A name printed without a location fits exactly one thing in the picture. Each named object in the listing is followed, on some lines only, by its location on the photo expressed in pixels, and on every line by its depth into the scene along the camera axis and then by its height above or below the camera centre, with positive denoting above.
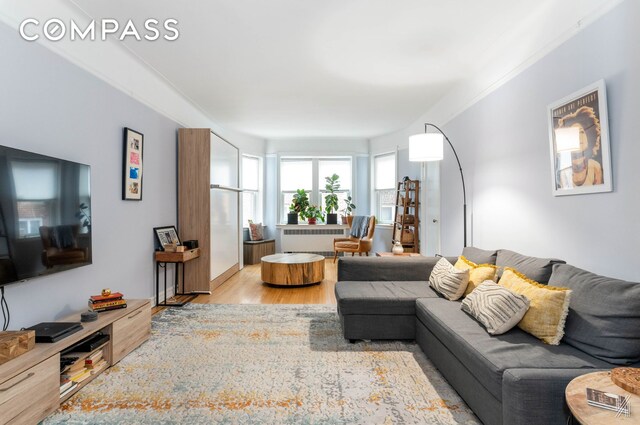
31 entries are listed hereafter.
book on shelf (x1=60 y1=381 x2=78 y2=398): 1.97 -1.02
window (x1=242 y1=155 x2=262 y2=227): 7.04 +0.62
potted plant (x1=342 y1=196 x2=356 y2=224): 7.30 +0.21
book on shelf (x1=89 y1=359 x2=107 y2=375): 2.25 -1.01
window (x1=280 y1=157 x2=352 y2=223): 7.50 +0.91
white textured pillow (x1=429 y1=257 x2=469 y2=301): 2.69 -0.53
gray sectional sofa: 1.44 -0.69
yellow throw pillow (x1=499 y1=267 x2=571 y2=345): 1.79 -0.52
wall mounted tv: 1.92 +0.03
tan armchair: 6.31 -0.50
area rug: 1.85 -1.08
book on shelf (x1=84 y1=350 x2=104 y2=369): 2.23 -0.95
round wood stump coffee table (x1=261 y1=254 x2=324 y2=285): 4.78 -0.77
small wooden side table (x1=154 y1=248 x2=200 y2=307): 3.95 -0.48
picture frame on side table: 4.02 -0.20
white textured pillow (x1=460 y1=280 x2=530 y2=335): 1.93 -0.55
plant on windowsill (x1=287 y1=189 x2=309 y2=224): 7.21 +0.25
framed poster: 1.99 +0.48
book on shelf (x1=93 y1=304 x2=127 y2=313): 2.52 -0.68
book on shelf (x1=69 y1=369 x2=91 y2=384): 2.09 -1.00
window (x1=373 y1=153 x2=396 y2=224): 7.00 +0.66
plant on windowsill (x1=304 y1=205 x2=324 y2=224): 7.23 +0.08
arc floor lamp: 3.60 +0.74
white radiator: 7.23 -0.39
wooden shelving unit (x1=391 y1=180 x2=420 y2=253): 5.79 -0.04
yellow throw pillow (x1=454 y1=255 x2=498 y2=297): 2.58 -0.45
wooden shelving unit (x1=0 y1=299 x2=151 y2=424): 1.59 -0.82
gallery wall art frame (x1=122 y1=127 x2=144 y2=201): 3.35 +0.55
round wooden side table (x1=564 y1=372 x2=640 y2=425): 1.05 -0.64
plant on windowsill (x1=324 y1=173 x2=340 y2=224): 7.27 +0.40
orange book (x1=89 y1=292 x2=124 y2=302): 2.54 -0.60
